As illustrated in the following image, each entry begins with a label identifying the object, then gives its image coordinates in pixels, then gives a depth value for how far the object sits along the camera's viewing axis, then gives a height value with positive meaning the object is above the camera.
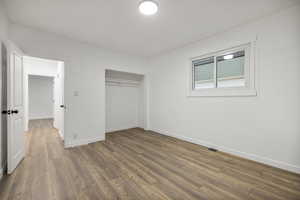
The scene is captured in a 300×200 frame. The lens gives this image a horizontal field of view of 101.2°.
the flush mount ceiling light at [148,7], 1.82 +1.41
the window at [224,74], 2.44 +0.58
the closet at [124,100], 4.36 -0.06
